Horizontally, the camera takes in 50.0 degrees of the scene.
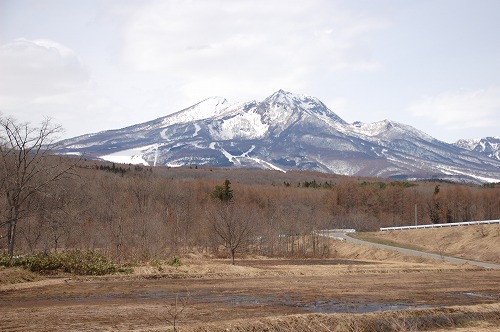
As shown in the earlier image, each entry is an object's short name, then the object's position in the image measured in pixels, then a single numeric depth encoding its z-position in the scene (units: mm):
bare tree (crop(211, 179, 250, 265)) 62106
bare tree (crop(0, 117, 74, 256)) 34094
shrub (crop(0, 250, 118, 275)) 31984
